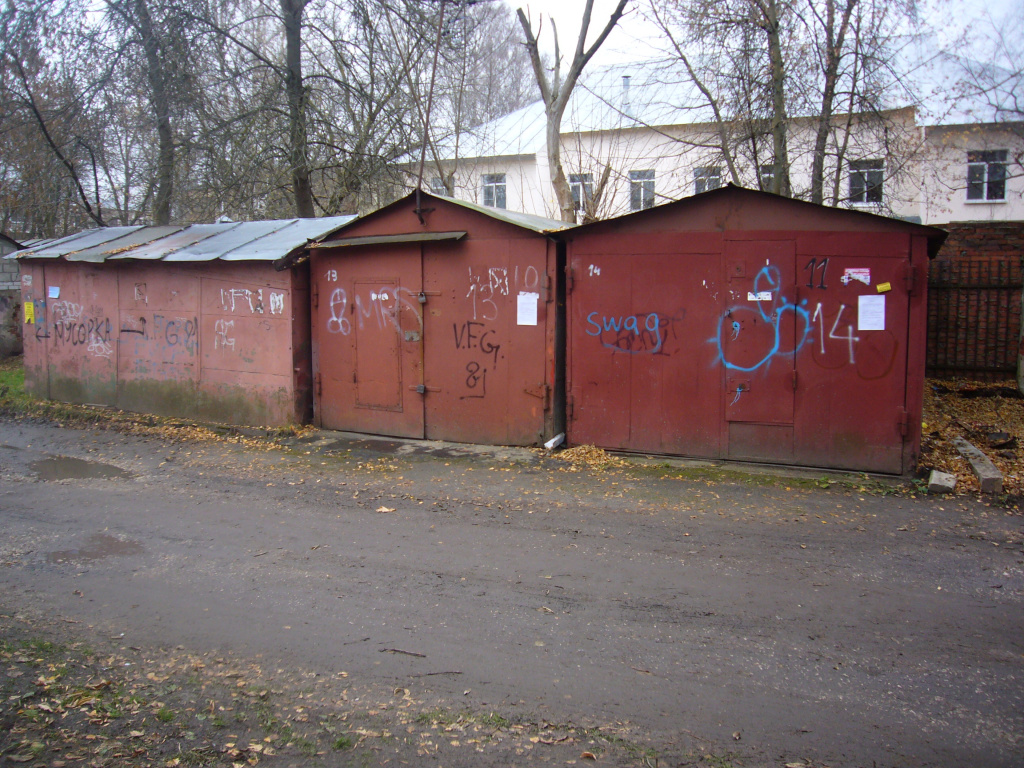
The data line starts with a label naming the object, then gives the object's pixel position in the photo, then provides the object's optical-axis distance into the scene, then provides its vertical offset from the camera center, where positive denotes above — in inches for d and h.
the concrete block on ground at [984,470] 255.1 -50.6
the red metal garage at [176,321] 375.6 +8.2
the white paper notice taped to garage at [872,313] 271.4 +8.1
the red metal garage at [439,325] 327.6 +4.7
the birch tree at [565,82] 543.5 +196.3
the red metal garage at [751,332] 271.7 +0.8
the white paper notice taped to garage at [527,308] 325.7 +12.2
